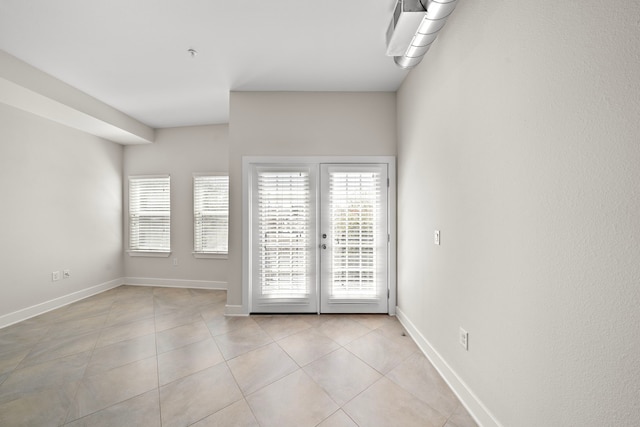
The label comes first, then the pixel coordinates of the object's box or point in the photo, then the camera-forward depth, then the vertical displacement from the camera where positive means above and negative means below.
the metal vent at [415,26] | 1.60 +1.32
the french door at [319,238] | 3.05 -0.32
